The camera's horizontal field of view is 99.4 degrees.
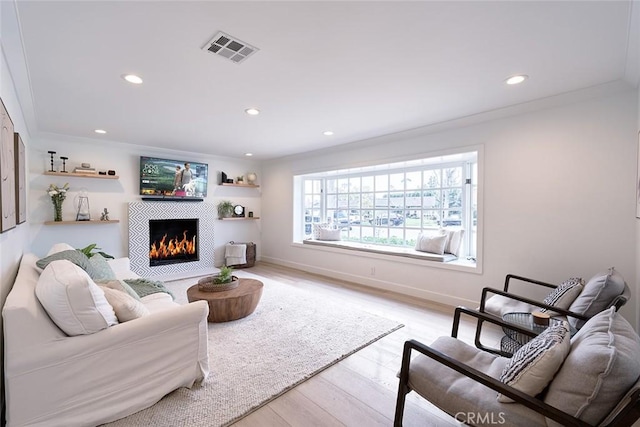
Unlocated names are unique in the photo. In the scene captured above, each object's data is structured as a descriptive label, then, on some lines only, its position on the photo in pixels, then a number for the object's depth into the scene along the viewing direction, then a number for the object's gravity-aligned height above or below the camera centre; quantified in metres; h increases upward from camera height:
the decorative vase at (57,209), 3.94 -0.03
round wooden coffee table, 2.82 -0.97
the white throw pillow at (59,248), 2.85 -0.43
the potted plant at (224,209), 5.76 +0.01
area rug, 1.69 -1.24
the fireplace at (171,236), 4.66 -0.51
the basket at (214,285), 2.97 -0.85
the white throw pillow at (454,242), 3.79 -0.42
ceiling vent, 1.74 +1.10
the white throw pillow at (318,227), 5.44 -0.34
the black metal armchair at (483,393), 0.96 -0.84
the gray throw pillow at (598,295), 1.84 -0.56
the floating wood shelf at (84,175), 3.92 +0.50
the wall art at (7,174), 1.59 +0.22
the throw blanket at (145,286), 2.67 -0.80
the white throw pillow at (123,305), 1.75 -0.63
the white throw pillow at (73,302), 1.48 -0.52
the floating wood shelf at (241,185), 5.80 +0.55
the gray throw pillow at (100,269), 2.48 -0.59
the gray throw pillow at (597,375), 0.95 -0.59
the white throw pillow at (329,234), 5.35 -0.46
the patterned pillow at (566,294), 2.11 -0.65
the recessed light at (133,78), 2.24 +1.09
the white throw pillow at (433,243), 3.82 -0.46
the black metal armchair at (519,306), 1.85 -0.79
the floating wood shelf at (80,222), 3.88 -0.21
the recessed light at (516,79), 2.24 +1.12
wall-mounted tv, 4.78 +0.56
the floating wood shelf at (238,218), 5.80 -0.19
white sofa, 1.37 -0.89
